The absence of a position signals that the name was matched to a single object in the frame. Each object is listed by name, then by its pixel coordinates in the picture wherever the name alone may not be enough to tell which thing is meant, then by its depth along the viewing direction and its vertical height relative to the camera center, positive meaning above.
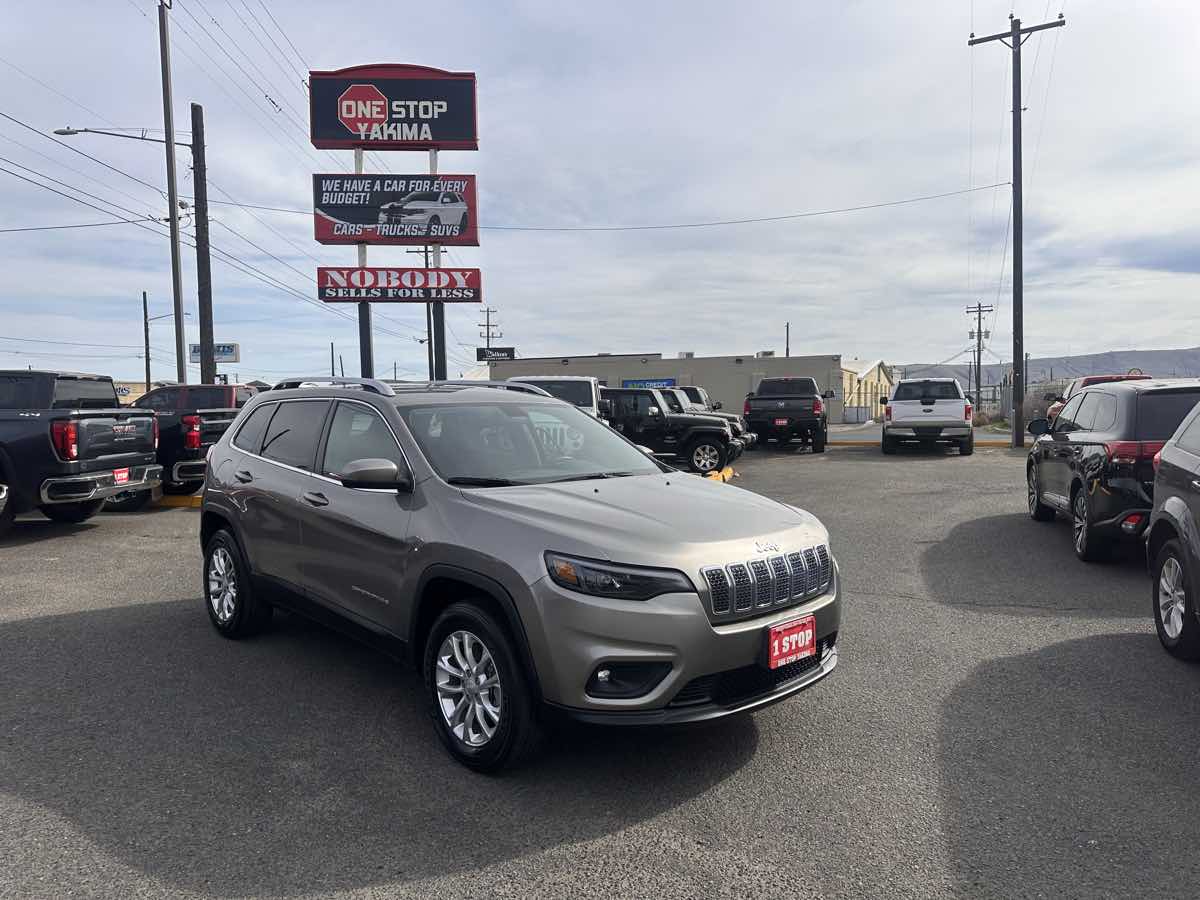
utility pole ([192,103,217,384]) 20.88 +3.77
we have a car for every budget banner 22.89 +5.20
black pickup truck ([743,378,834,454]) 21.39 -0.53
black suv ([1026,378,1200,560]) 7.16 -0.57
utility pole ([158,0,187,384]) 19.30 +5.68
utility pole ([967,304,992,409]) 75.64 +4.99
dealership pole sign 22.83 +7.78
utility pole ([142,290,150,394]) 64.62 +7.20
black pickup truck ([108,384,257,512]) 11.80 -0.54
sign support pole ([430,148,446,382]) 23.39 +1.97
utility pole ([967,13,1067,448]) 23.08 +4.72
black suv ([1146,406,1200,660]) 4.88 -0.92
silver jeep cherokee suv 3.40 -0.72
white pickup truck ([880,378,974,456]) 19.73 -0.49
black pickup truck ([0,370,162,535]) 9.18 -0.41
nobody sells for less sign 22.69 +3.12
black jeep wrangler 16.75 -0.68
